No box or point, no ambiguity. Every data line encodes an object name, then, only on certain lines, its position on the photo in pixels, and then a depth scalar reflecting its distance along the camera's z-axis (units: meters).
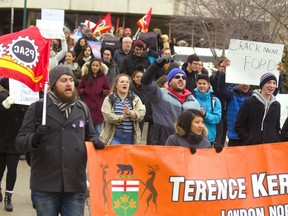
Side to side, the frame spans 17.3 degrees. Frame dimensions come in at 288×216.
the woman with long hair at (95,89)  14.68
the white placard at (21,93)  9.16
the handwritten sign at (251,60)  12.52
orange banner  8.32
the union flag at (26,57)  8.43
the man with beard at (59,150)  7.67
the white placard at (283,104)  13.65
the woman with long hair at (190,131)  8.88
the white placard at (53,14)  17.58
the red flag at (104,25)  29.92
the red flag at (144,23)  26.81
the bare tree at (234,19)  21.88
